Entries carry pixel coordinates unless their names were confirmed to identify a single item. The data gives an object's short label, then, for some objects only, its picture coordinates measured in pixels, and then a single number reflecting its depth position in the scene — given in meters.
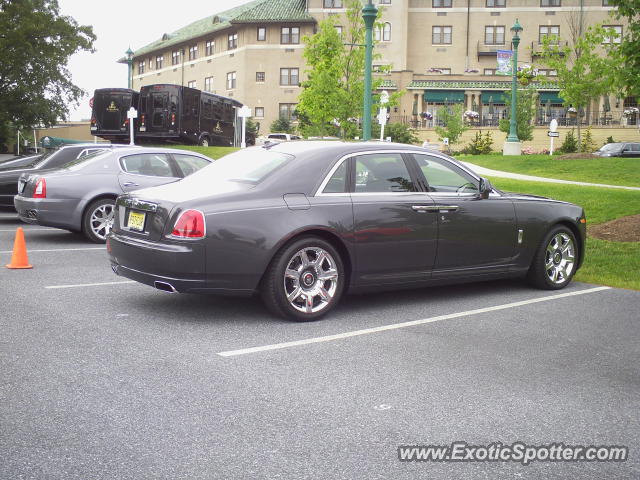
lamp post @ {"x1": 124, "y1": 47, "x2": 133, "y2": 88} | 36.03
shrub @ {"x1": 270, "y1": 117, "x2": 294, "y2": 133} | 62.66
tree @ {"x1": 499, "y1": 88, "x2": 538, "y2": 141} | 48.19
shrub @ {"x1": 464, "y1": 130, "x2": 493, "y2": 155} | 42.69
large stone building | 62.53
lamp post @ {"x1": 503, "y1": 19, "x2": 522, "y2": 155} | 34.06
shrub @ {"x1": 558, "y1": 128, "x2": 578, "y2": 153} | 40.84
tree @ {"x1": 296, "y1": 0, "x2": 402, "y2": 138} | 32.66
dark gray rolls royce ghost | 6.38
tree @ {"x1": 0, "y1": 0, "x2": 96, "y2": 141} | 43.31
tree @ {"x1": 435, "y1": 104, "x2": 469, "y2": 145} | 50.84
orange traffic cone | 9.22
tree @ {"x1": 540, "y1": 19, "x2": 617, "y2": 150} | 37.69
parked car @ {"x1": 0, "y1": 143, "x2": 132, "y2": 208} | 14.14
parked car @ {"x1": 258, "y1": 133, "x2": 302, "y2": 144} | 53.53
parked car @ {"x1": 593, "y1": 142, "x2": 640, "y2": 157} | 43.41
